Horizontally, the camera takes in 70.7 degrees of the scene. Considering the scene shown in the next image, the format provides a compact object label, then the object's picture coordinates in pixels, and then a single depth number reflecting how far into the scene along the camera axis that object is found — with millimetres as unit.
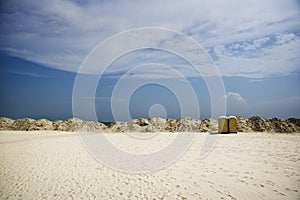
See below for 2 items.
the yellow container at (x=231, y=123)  17219
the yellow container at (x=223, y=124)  17094
